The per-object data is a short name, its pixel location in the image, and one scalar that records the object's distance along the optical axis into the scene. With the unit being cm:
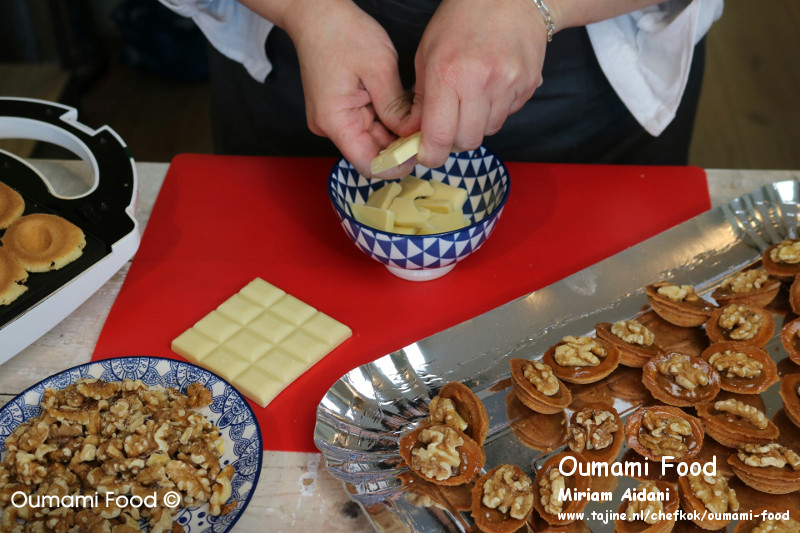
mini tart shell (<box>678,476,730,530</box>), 102
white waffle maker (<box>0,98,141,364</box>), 124
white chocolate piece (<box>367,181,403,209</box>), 139
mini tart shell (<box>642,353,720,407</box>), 117
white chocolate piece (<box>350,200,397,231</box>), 134
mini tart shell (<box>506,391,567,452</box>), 115
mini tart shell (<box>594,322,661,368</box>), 123
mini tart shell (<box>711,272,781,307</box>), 132
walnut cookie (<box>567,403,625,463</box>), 110
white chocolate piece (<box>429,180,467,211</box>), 141
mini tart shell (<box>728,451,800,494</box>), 104
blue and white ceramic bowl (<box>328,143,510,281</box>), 130
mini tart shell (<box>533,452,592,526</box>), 102
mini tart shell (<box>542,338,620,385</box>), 119
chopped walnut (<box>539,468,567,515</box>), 102
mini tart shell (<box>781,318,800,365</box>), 123
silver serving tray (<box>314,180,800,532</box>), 109
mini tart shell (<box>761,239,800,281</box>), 135
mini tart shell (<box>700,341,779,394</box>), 118
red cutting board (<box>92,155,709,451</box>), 135
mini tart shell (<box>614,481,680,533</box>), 100
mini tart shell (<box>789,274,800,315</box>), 131
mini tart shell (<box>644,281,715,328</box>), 129
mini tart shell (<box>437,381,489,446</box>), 113
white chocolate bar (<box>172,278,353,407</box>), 125
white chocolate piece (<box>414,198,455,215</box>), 139
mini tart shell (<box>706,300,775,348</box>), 125
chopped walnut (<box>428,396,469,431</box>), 114
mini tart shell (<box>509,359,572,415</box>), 115
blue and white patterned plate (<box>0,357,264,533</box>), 102
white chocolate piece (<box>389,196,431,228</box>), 135
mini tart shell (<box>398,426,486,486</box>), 106
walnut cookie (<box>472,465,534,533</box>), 101
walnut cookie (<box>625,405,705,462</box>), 109
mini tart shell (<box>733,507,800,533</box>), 100
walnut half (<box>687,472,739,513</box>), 103
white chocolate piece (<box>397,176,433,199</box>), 140
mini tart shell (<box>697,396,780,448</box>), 111
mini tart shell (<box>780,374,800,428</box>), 114
